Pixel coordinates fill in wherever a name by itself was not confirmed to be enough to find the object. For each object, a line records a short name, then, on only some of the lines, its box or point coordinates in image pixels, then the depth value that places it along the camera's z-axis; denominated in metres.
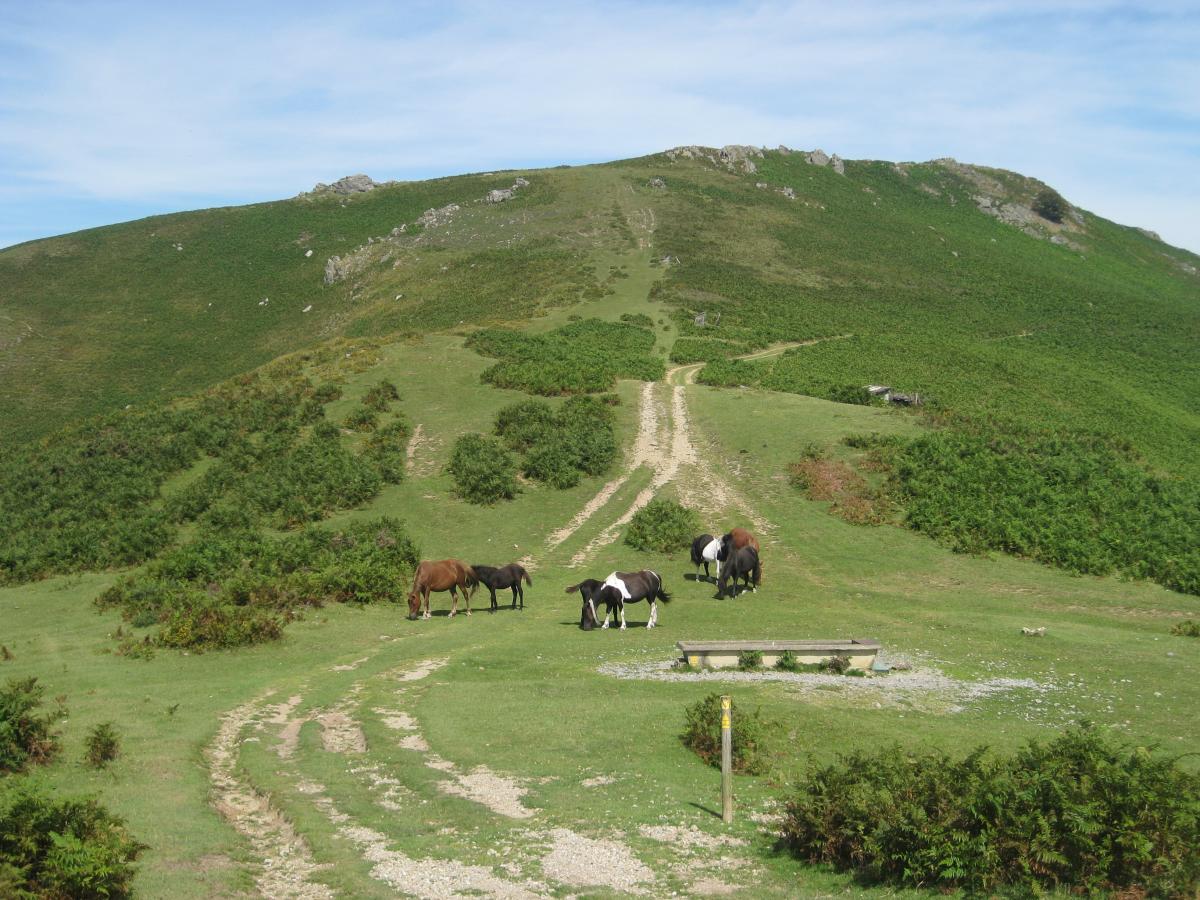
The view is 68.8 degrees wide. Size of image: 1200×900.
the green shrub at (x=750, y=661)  19.39
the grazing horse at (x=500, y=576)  27.48
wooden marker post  11.29
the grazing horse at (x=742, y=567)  28.41
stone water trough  19.38
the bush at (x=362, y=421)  44.72
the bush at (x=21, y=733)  12.32
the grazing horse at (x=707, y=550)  30.20
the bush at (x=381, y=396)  47.03
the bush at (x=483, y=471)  38.33
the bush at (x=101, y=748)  12.84
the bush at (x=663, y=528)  33.47
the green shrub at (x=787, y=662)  19.38
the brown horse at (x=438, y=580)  26.80
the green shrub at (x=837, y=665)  19.12
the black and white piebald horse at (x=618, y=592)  24.88
